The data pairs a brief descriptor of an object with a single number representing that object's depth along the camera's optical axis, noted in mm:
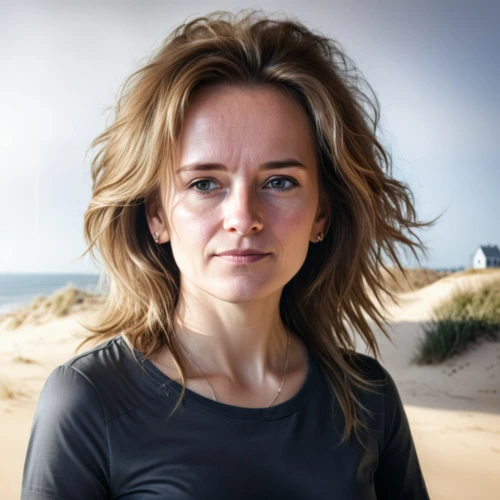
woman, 1118
